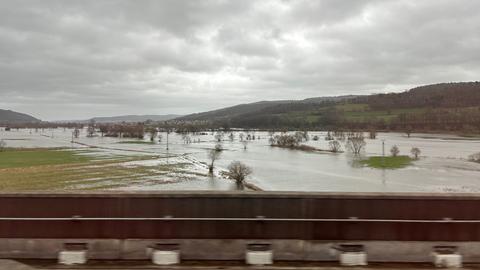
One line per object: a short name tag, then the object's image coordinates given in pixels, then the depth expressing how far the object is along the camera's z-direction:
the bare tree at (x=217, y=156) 77.87
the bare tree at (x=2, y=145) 122.78
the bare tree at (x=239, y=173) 62.54
